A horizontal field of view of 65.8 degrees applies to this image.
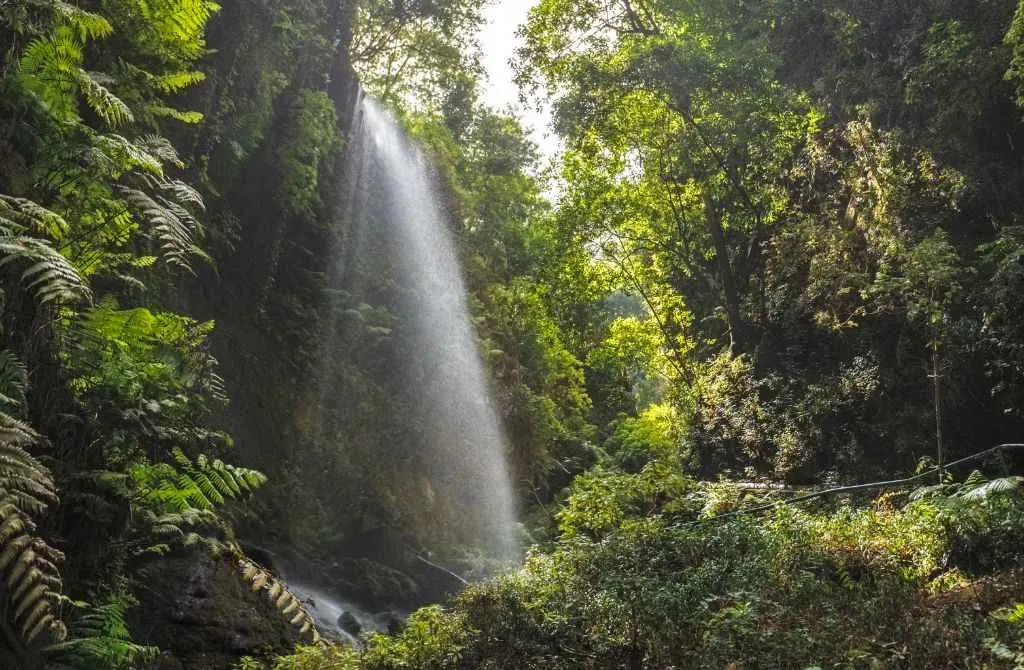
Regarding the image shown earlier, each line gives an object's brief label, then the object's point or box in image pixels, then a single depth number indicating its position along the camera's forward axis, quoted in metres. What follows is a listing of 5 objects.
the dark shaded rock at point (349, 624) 9.08
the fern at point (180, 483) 4.77
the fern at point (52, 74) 4.51
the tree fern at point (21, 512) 2.75
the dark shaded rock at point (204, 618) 5.57
